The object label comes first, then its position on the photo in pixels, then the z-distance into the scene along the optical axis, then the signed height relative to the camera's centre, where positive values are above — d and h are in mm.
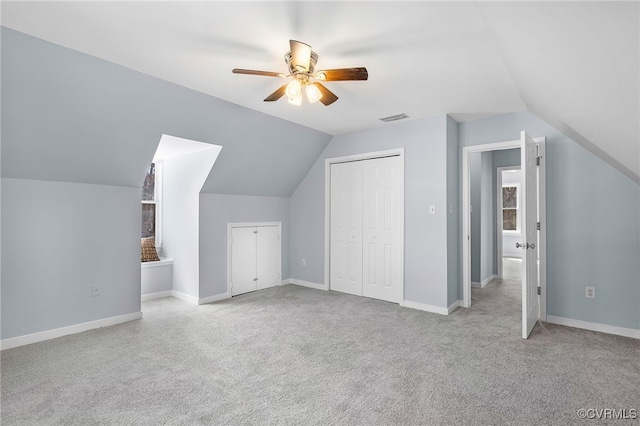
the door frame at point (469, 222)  3639 -50
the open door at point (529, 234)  3109 -196
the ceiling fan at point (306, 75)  2100 +1004
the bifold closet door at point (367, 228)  4422 -181
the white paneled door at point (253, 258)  4838 -655
